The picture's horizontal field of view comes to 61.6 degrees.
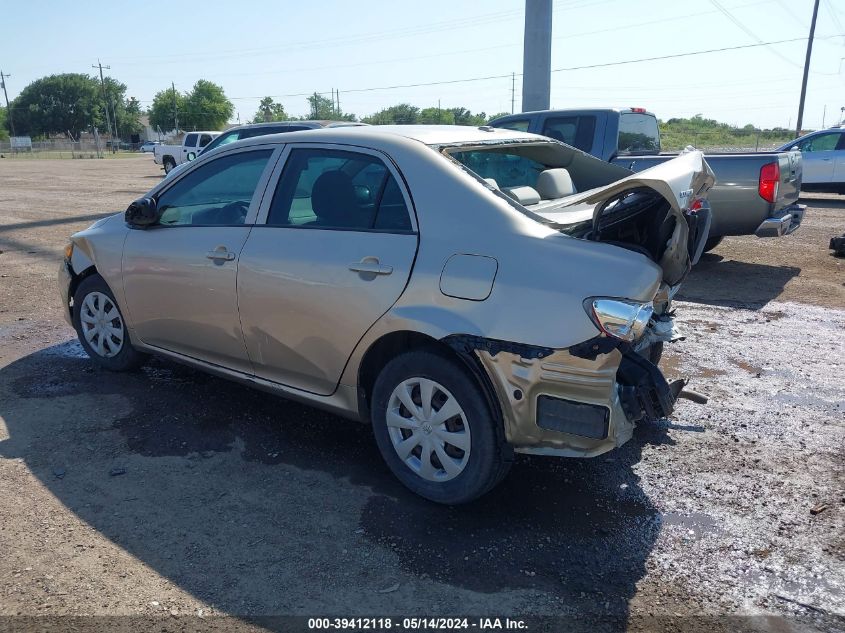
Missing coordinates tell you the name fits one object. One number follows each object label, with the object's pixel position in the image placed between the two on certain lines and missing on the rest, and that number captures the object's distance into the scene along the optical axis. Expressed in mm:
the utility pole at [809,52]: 37406
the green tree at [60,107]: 106875
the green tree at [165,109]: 102375
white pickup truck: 27261
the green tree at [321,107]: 88125
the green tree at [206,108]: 101188
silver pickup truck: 8219
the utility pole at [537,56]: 18406
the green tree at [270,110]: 98794
